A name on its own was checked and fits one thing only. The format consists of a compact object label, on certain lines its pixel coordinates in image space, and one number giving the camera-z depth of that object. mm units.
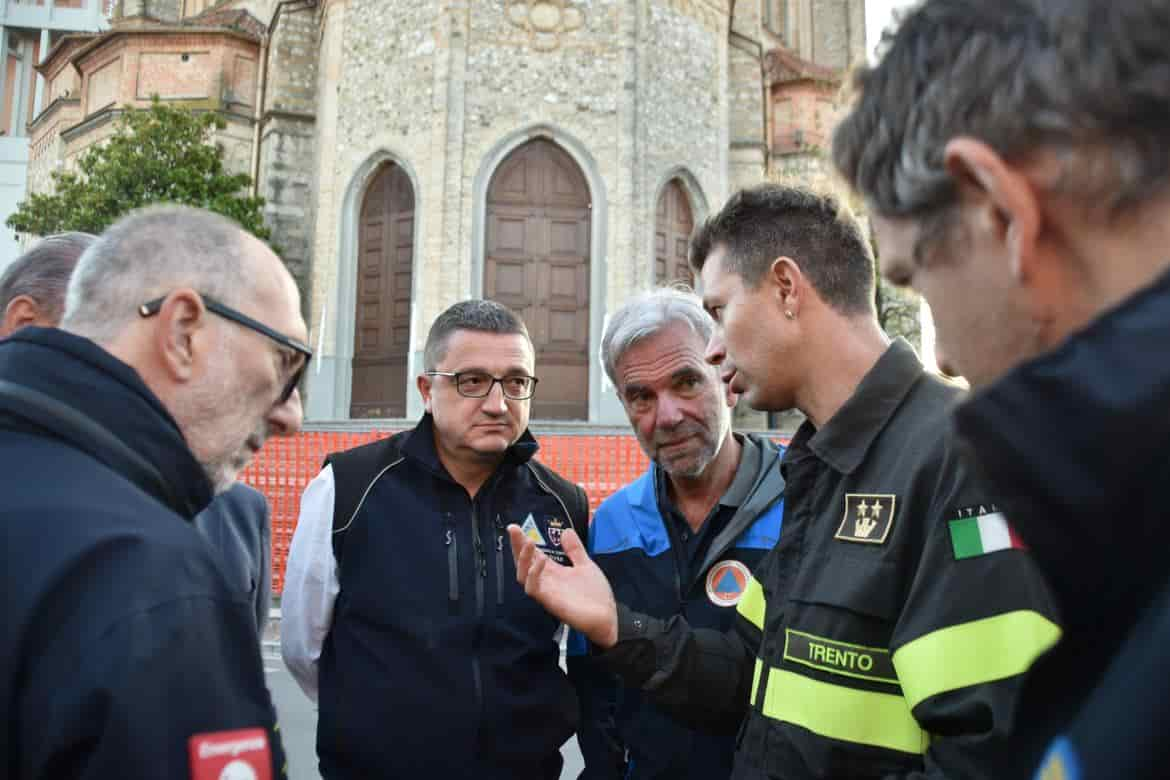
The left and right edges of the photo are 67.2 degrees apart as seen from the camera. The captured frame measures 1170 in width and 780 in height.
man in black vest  2547
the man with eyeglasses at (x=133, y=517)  1055
